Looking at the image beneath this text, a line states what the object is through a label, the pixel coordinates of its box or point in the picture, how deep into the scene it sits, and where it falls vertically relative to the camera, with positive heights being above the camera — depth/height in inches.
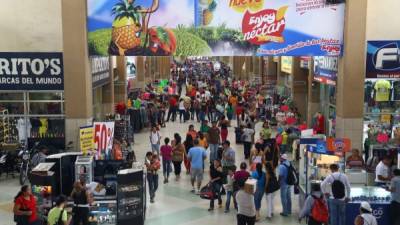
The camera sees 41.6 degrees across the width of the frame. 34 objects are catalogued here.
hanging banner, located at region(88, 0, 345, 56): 601.9 +67.2
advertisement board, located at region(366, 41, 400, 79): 598.2 +29.2
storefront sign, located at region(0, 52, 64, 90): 625.9 +20.0
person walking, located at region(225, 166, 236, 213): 482.9 -94.7
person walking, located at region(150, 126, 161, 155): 693.3 -70.6
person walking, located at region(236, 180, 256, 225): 390.3 -90.3
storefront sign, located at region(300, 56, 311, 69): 902.1 +40.4
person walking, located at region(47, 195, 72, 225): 369.4 -90.6
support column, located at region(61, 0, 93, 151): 602.9 +20.3
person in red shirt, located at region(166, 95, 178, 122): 1063.6 -44.6
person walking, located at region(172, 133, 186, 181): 613.3 -79.9
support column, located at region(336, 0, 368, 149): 585.9 +11.1
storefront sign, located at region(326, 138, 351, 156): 473.1 -54.9
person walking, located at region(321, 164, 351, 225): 407.5 -87.2
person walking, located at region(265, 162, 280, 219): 467.2 -89.4
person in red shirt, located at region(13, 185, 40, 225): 398.0 -90.2
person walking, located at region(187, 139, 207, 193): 553.6 -80.9
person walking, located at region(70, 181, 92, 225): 407.2 -90.1
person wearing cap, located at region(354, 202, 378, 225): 326.0 -84.3
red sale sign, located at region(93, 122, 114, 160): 547.5 -54.4
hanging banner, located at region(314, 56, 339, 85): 668.7 +21.4
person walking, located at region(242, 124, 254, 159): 710.0 -73.2
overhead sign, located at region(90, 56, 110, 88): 691.4 +21.8
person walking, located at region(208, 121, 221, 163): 676.7 -70.5
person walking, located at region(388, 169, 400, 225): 409.7 -90.4
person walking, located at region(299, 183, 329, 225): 395.5 -93.3
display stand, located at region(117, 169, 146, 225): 414.3 -88.2
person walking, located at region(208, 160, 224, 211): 494.3 -90.1
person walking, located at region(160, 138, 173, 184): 594.2 -82.3
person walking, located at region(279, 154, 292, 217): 474.0 -91.7
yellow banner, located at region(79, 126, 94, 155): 532.4 -54.4
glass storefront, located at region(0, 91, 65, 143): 655.1 -36.5
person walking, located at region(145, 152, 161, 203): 507.2 -82.9
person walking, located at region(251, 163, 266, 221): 469.1 -88.4
